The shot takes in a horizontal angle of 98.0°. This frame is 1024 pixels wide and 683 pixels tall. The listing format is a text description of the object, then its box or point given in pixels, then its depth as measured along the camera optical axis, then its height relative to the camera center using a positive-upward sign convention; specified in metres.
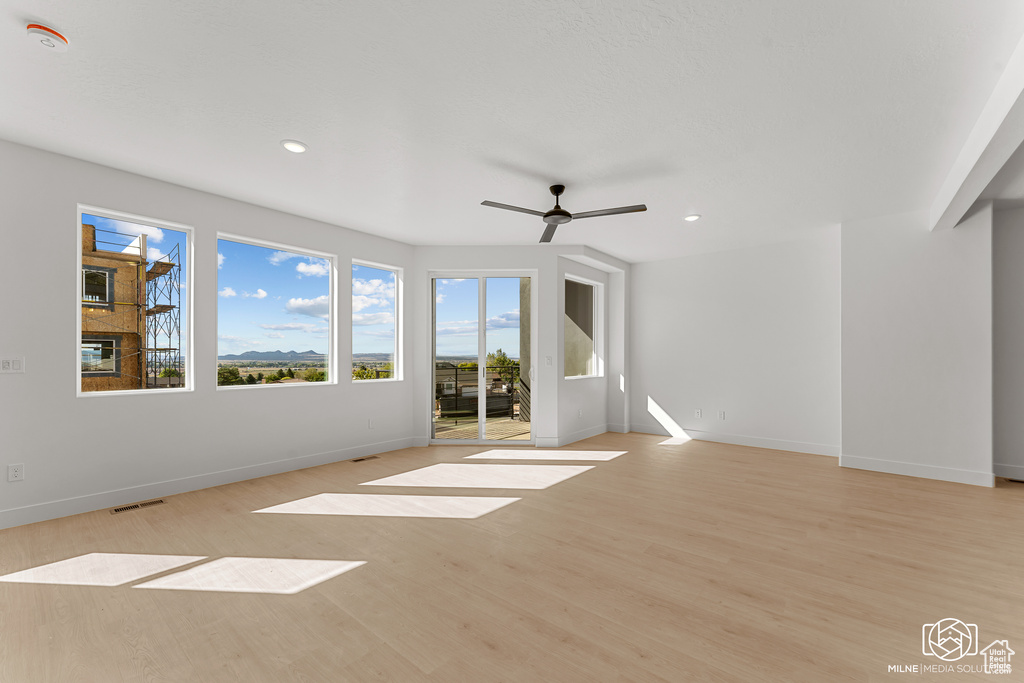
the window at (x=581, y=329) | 6.73 +0.31
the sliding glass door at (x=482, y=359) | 6.20 -0.15
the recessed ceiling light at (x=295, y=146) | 3.22 +1.48
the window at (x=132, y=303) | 3.72 +0.41
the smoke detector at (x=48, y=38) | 2.08 +1.50
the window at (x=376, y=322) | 5.66 +0.36
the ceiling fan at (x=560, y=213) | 3.86 +1.19
